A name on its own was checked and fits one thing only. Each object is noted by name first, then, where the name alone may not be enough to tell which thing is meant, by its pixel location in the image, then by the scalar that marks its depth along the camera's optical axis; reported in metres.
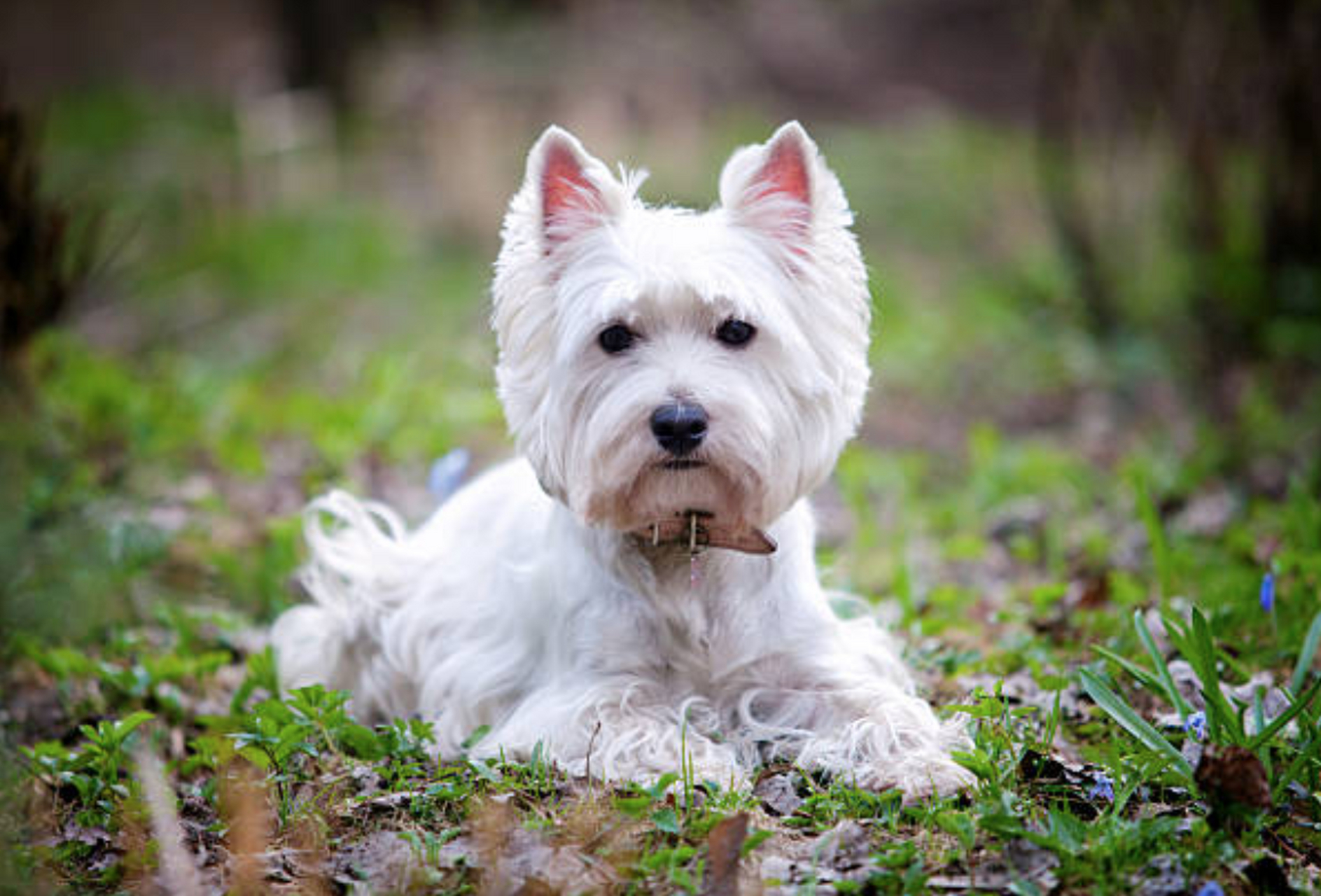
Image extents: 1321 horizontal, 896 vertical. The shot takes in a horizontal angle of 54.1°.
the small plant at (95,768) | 3.23
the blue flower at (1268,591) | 3.77
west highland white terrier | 3.19
